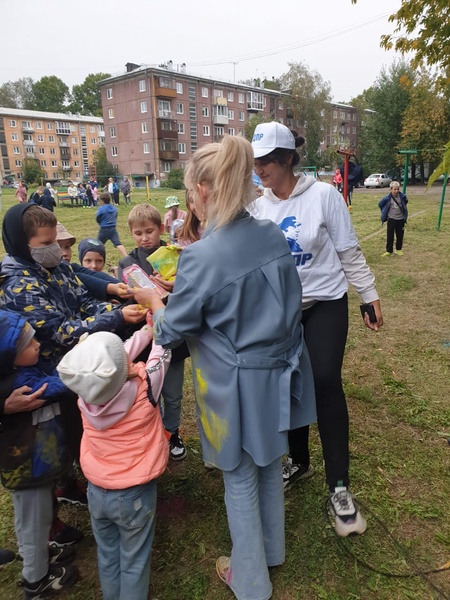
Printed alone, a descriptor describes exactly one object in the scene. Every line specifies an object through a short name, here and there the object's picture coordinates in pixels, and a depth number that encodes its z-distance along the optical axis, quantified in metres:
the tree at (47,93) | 79.25
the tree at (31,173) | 57.69
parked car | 37.62
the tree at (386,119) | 39.03
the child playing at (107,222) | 10.18
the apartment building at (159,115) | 51.09
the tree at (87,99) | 80.81
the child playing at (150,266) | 2.86
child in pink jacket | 1.54
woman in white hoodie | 2.25
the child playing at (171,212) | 7.26
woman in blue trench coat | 1.57
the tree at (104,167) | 53.56
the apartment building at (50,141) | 68.56
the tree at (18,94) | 76.81
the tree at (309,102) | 52.94
